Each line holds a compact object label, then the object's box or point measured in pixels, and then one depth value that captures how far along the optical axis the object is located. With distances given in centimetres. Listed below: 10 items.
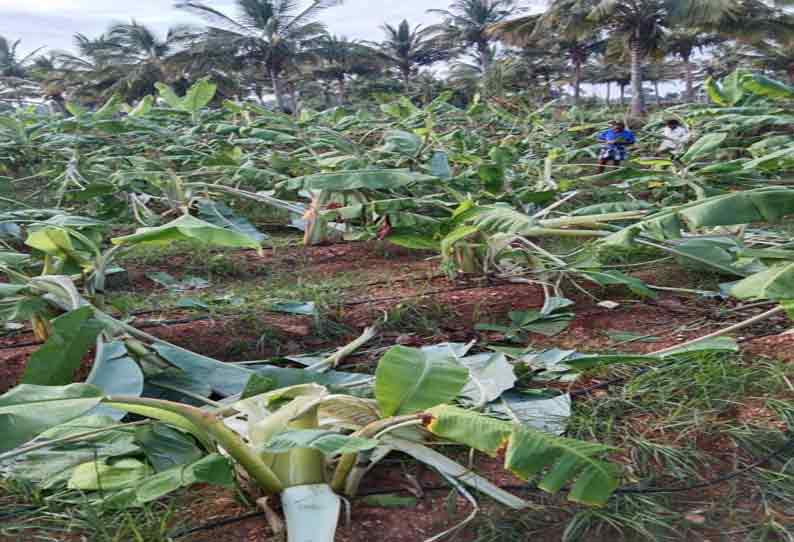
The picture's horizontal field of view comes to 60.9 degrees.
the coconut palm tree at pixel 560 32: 2061
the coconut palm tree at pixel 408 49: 3741
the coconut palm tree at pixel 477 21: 3394
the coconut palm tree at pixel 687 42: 2681
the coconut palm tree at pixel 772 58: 2492
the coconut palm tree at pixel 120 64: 3038
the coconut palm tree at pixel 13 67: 3728
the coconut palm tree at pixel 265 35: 2750
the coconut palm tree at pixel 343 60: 3121
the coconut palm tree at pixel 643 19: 1770
